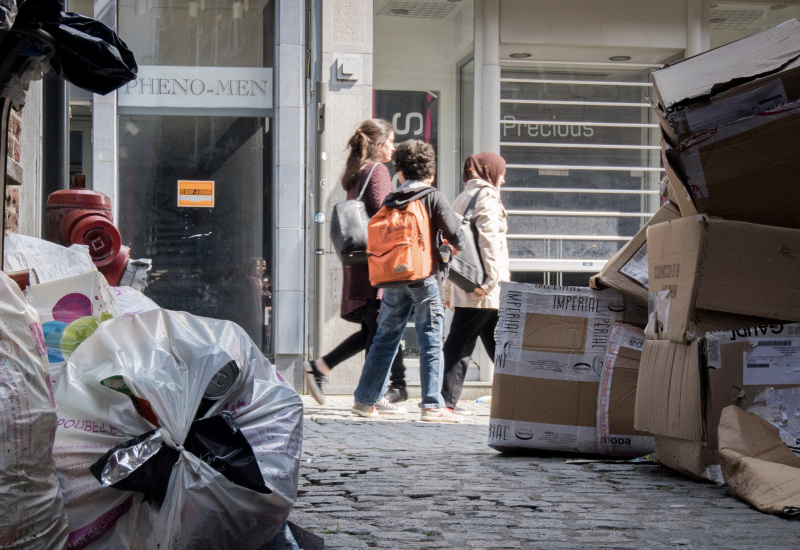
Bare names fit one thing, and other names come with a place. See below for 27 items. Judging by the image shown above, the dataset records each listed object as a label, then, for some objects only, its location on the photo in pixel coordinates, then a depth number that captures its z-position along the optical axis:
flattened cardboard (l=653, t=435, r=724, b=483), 4.14
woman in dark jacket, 6.98
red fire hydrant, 5.00
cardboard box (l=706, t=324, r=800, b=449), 4.04
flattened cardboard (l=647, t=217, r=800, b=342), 4.04
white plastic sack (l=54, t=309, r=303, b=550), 2.63
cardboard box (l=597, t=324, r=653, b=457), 4.80
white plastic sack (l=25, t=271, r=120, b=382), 3.16
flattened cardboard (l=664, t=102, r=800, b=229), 3.95
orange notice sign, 9.15
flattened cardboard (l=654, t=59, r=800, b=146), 3.87
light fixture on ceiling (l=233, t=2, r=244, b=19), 9.27
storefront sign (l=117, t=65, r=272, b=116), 8.98
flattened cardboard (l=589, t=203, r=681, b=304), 4.88
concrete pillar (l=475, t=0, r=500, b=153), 9.20
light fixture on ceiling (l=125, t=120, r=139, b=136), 9.04
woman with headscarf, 7.02
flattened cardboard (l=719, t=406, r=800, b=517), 3.61
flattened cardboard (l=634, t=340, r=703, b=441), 4.09
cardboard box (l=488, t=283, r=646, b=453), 4.91
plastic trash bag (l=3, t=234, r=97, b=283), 3.88
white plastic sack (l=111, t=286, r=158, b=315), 3.96
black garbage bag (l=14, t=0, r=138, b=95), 2.92
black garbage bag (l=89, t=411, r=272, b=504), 2.61
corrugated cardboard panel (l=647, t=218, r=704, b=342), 4.12
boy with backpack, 6.37
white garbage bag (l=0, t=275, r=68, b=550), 2.38
